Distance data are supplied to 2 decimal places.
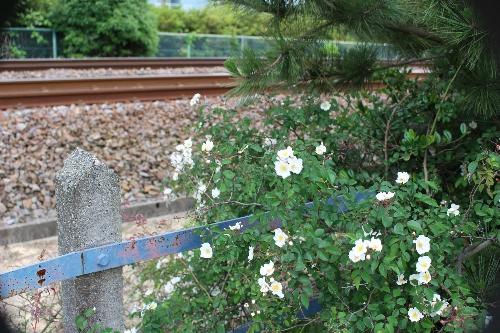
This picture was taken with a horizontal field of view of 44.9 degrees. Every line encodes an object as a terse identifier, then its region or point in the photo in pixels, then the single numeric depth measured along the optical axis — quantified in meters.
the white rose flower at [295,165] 2.33
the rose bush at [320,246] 2.21
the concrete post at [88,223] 2.32
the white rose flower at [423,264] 2.14
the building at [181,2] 26.78
